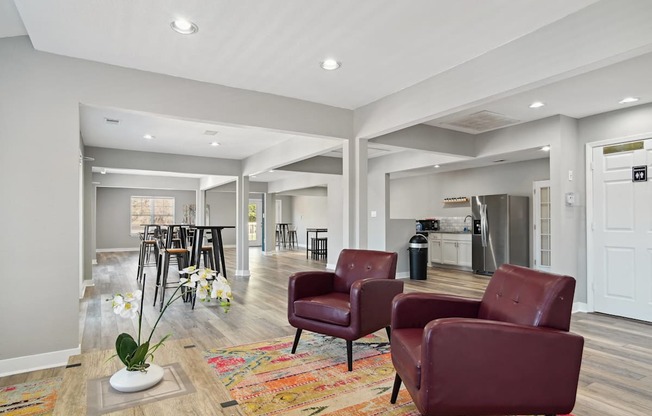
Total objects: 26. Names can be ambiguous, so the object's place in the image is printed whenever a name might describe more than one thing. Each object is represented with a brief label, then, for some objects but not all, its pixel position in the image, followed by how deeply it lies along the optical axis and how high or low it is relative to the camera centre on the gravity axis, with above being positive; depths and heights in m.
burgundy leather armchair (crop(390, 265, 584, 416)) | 1.74 -0.71
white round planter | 1.52 -0.68
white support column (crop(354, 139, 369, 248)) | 4.48 +0.16
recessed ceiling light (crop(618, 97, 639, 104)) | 3.93 +1.19
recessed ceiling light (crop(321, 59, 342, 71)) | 3.24 +1.31
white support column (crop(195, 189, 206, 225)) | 10.87 +0.21
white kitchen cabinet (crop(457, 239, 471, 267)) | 8.15 -0.88
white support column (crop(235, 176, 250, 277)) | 7.79 -0.28
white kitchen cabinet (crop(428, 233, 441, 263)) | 8.85 -0.81
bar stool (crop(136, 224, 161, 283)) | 6.97 -0.73
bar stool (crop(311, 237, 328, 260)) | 10.98 -1.07
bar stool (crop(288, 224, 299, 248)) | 14.91 -0.99
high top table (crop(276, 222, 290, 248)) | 14.83 -0.70
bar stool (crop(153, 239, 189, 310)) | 5.02 -0.67
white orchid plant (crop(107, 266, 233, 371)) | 1.58 -0.38
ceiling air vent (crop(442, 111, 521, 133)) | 4.76 +1.24
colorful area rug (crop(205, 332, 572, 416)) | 2.26 -1.16
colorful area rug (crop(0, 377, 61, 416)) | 2.24 -1.18
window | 12.97 +0.11
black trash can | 7.16 -0.88
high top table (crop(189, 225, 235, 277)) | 5.27 -0.43
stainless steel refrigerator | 7.39 -0.37
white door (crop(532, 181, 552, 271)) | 7.00 -0.23
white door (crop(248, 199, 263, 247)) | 15.29 -0.40
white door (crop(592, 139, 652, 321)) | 4.15 -0.23
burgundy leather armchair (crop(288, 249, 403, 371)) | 2.80 -0.69
